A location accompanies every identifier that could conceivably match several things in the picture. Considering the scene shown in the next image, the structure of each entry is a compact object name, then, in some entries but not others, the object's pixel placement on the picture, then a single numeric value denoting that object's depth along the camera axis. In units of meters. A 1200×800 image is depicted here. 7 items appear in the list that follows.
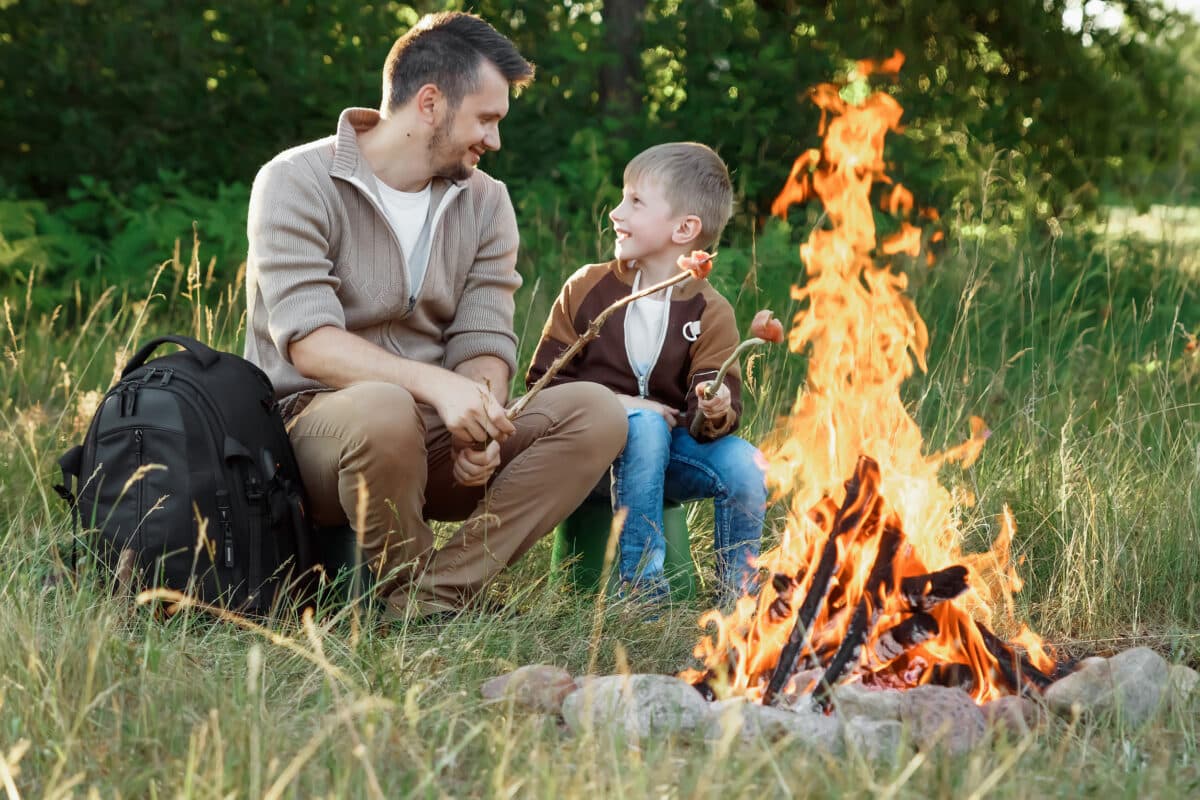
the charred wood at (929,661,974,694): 2.95
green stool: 3.71
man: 3.34
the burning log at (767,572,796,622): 2.99
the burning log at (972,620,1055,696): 2.94
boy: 3.56
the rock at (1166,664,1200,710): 2.84
